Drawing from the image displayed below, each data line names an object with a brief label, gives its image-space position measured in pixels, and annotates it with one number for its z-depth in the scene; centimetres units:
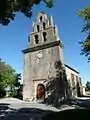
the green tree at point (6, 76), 2052
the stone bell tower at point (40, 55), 1379
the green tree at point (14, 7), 555
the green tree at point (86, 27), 1099
